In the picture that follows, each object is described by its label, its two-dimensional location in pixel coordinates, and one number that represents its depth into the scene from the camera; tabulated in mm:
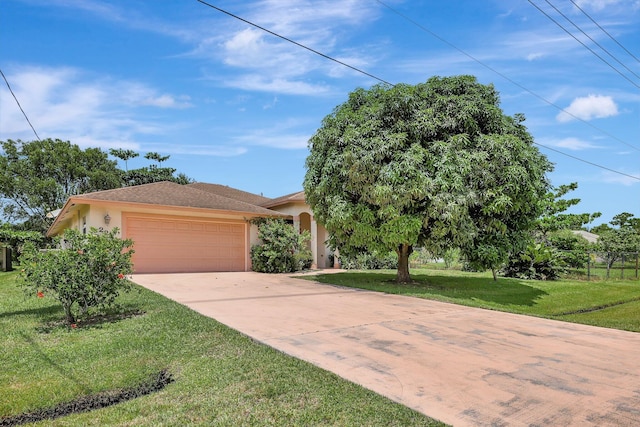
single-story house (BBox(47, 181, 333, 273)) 14406
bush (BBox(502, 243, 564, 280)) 16594
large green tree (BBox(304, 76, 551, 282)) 10383
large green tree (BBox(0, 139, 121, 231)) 29062
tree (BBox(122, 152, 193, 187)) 34156
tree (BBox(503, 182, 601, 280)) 16797
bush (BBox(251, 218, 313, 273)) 16375
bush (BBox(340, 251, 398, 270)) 19125
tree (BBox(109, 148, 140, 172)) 33125
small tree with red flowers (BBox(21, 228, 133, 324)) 5930
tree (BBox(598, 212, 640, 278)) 25933
